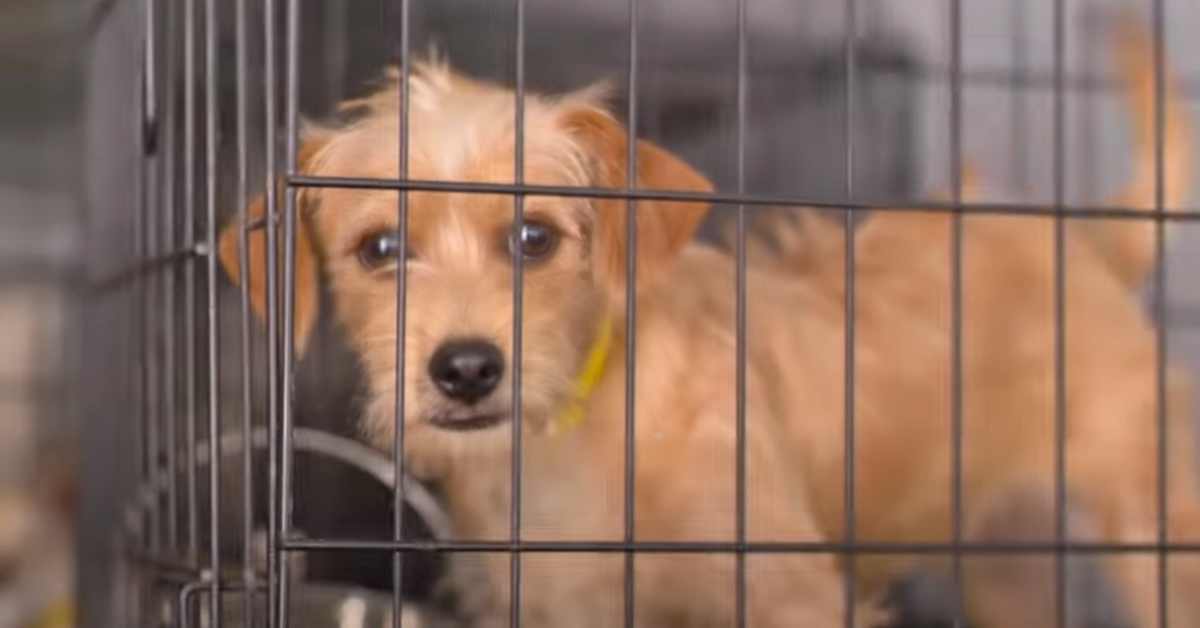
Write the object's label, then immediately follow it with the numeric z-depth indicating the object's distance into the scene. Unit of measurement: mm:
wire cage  1180
